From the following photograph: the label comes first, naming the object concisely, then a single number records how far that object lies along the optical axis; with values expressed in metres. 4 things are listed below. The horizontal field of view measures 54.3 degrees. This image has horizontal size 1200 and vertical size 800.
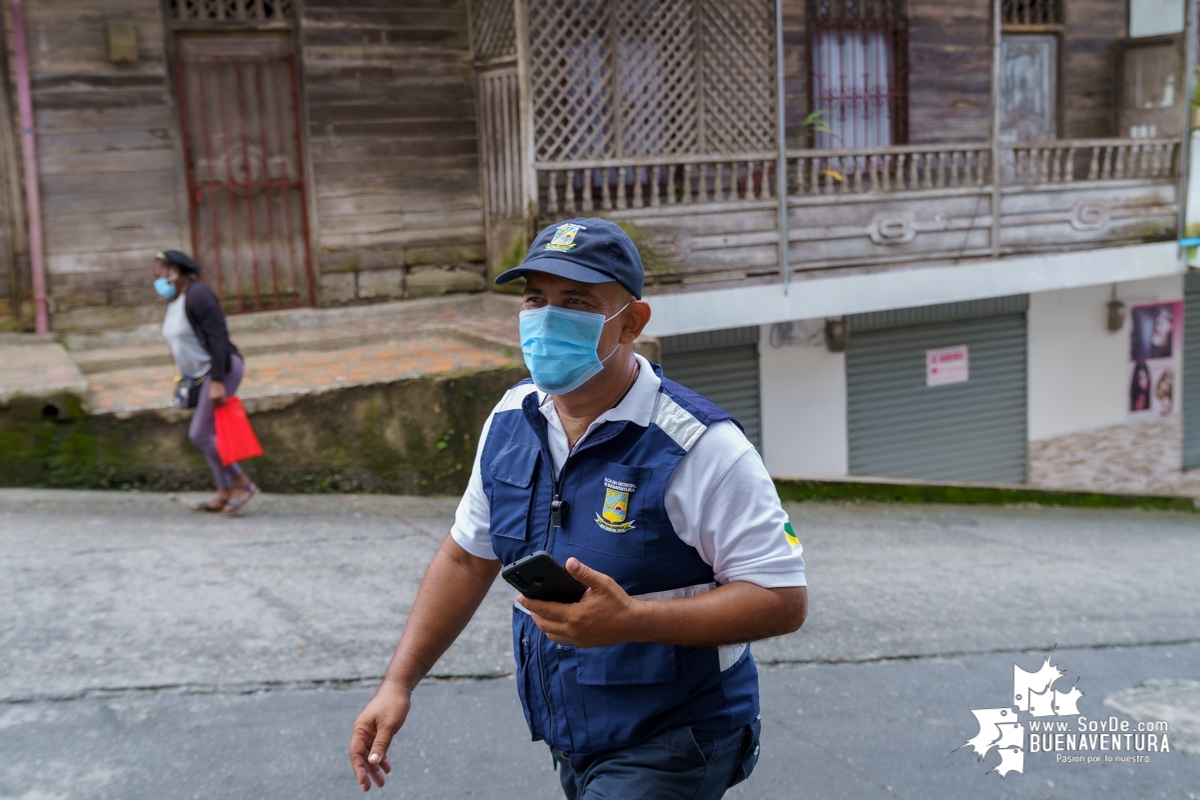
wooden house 9.77
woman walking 6.89
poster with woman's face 14.89
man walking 2.22
